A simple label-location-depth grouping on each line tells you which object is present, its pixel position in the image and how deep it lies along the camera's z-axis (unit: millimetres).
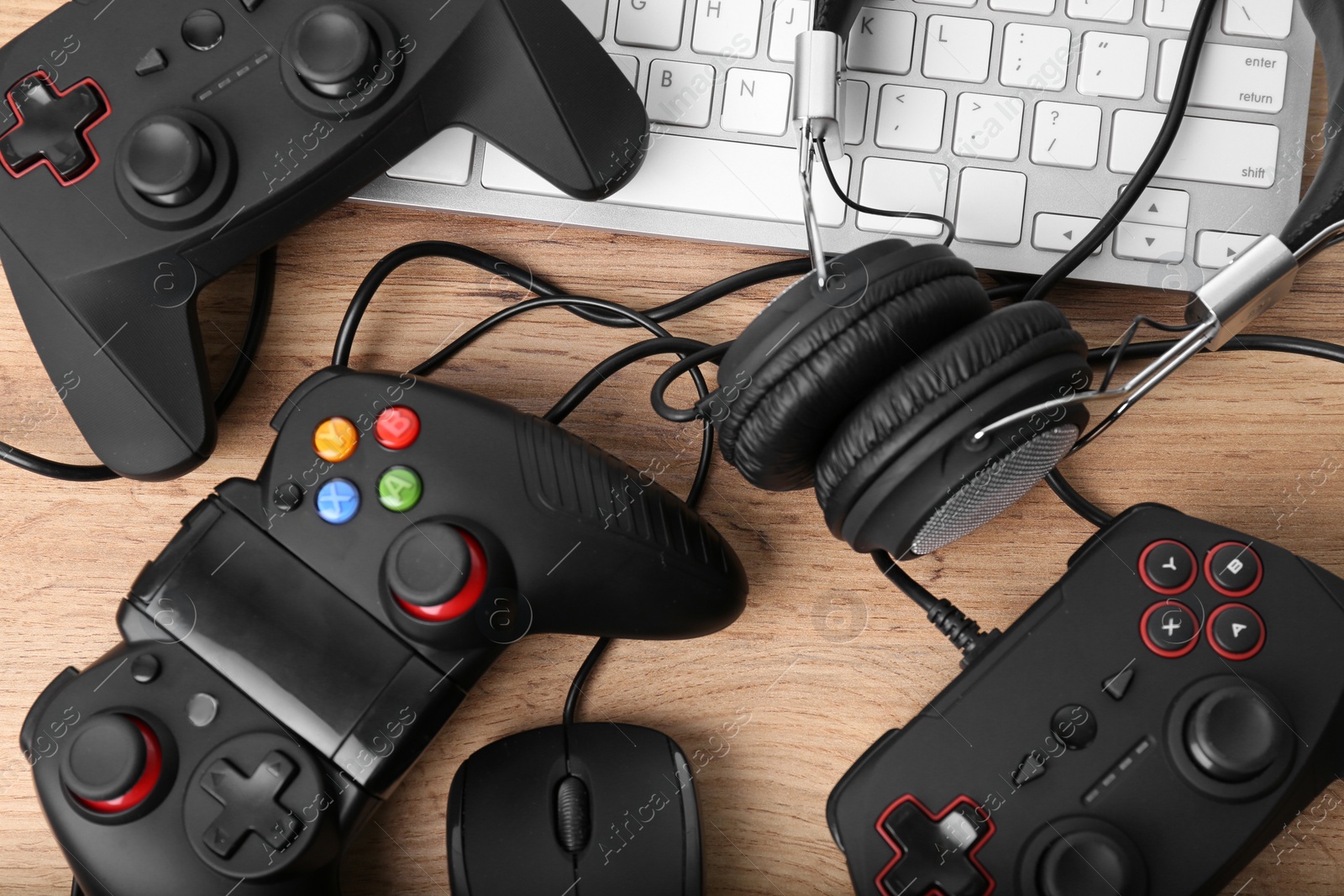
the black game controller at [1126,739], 433
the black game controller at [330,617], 442
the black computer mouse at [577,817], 463
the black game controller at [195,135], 488
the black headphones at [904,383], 396
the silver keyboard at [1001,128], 520
